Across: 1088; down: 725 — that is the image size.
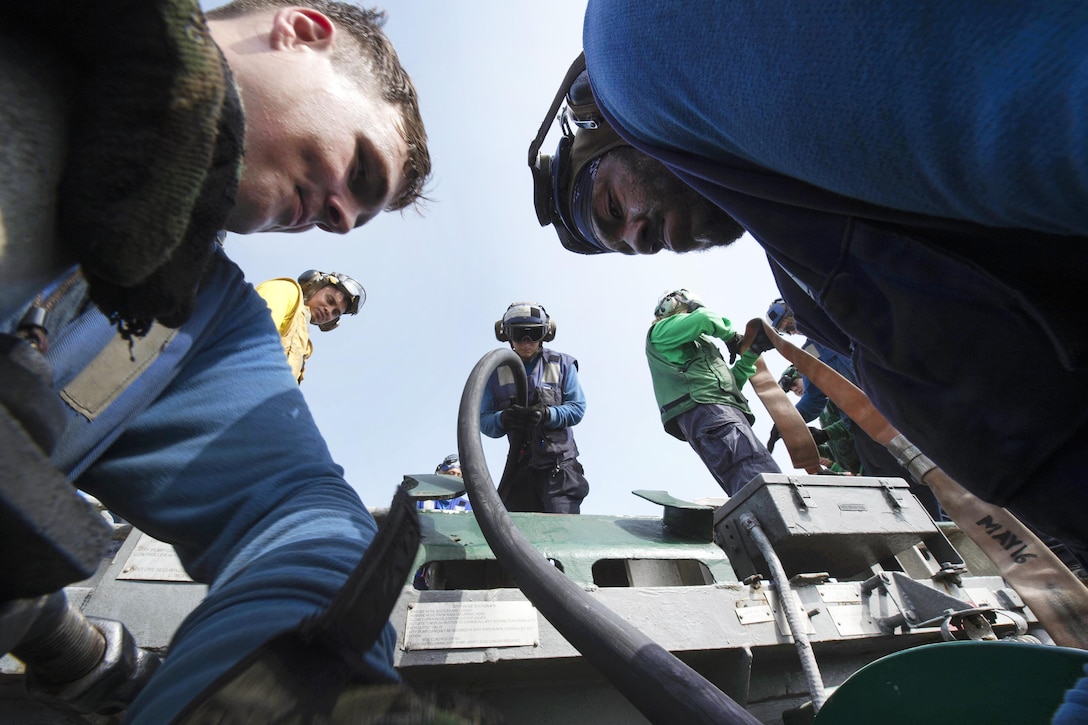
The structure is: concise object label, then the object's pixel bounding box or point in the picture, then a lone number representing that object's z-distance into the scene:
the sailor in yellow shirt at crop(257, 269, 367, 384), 2.86
